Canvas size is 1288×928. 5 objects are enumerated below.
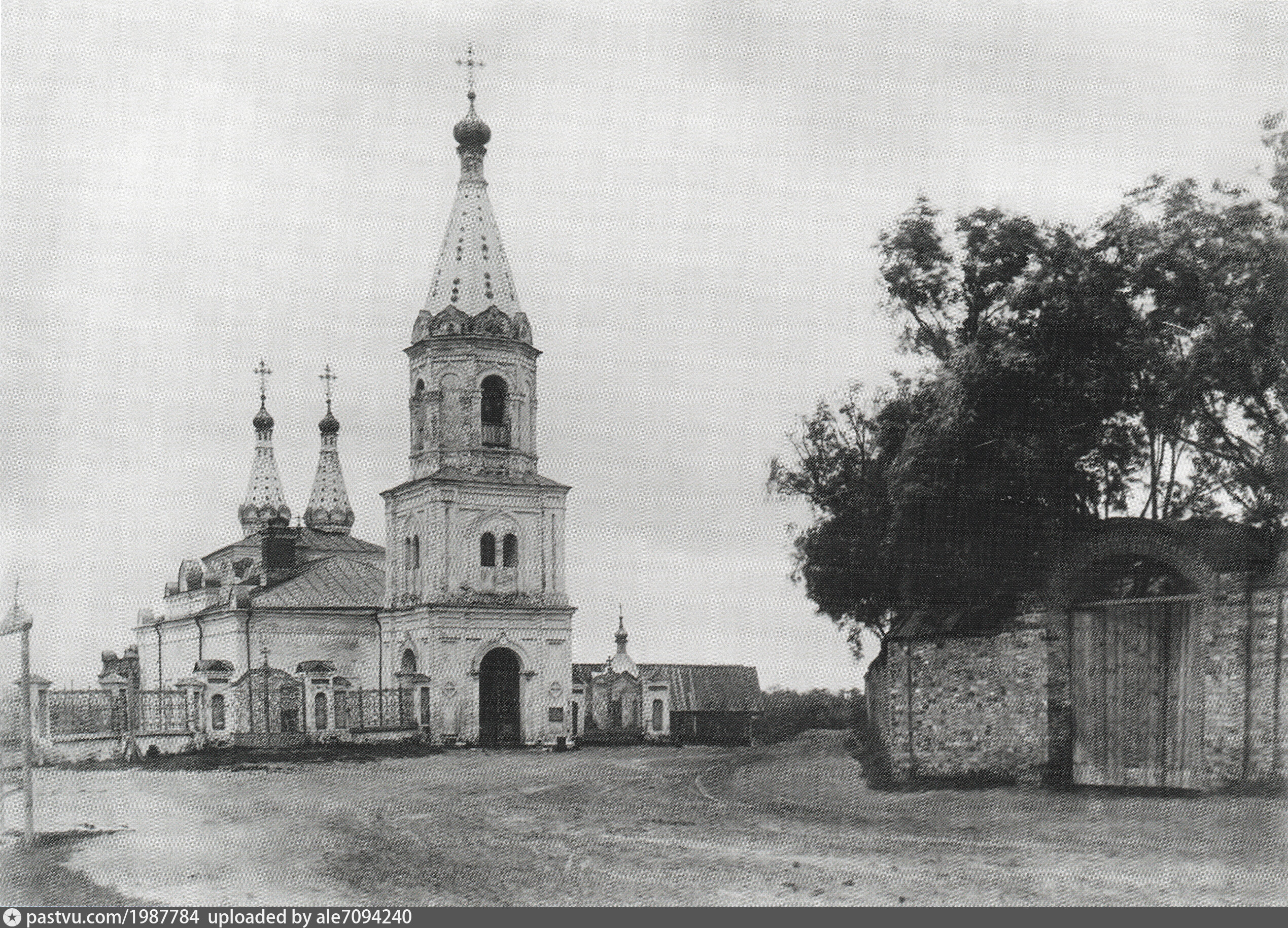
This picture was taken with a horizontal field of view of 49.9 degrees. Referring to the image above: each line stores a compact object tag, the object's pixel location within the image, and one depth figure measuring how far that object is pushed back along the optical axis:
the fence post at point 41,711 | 27.73
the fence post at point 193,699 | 33.88
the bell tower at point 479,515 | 37.22
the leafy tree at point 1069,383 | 14.70
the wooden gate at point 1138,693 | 15.02
